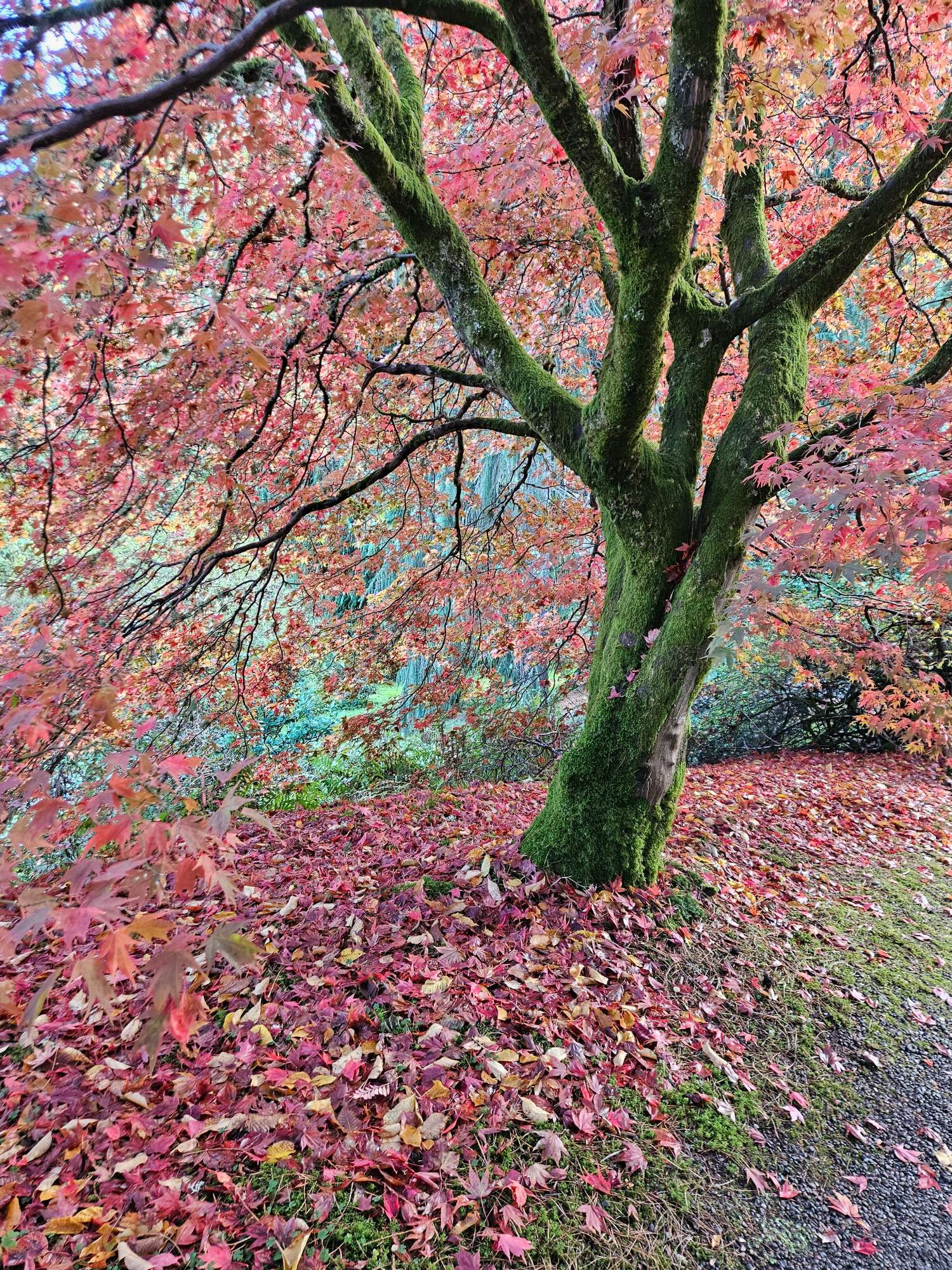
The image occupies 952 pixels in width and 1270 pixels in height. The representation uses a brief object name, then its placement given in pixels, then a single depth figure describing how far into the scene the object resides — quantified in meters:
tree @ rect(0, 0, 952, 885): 2.26
